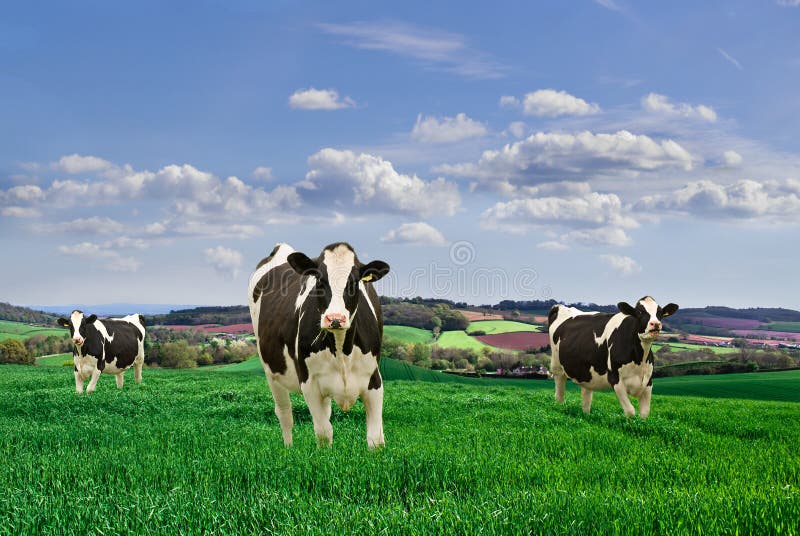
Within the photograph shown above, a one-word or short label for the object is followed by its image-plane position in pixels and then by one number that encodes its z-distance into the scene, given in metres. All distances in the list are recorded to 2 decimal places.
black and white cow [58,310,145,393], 19.77
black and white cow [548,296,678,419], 12.85
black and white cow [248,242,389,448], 7.44
